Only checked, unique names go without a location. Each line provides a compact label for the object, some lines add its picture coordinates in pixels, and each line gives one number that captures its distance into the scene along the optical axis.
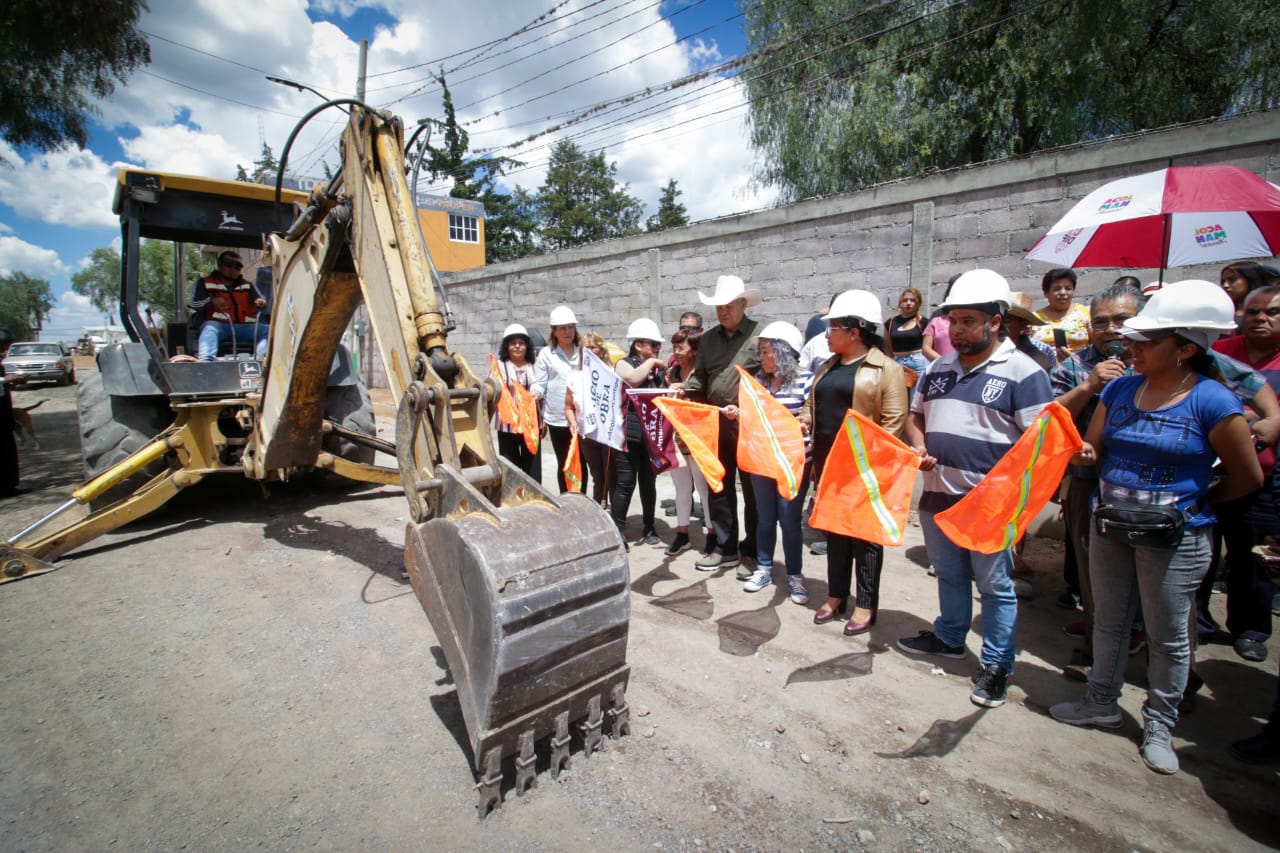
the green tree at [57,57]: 7.67
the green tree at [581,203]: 46.44
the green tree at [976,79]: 11.70
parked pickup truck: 22.80
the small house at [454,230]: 33.00
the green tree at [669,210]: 53.91
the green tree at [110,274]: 49.59
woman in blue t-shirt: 2.34
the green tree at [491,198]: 38.88
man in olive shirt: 4.34
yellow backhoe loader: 2.12
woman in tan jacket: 3.53
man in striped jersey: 2.84
